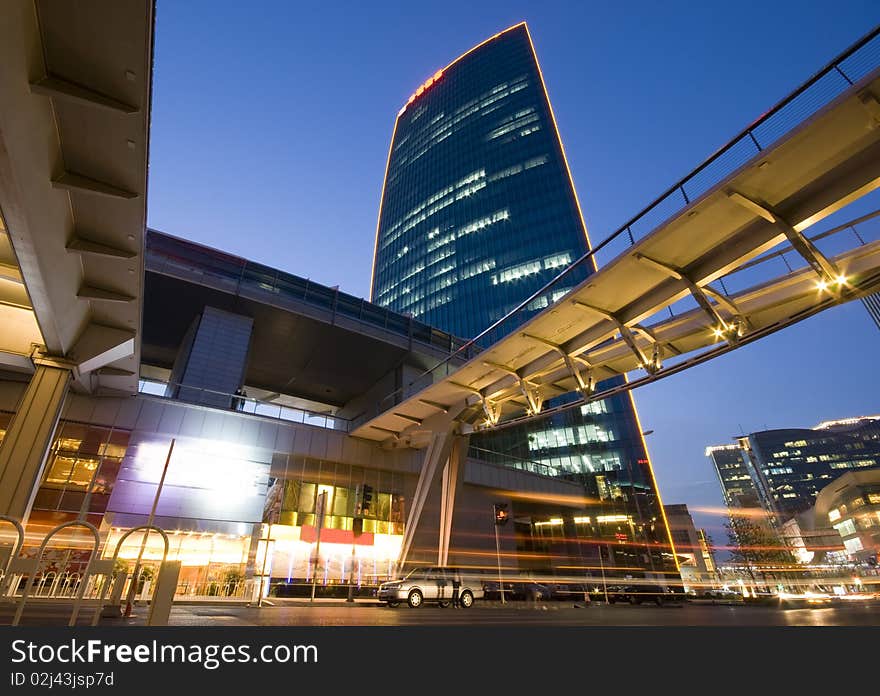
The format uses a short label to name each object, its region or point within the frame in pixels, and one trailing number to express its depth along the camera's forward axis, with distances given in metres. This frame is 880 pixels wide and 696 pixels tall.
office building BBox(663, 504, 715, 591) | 72.38
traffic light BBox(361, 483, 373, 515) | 25.97
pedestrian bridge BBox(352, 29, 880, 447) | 8.68
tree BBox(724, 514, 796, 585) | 49.75
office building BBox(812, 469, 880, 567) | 73.12
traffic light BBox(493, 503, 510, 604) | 23.01
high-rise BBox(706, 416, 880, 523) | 135.12
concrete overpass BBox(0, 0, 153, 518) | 6.77
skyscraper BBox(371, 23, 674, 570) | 59.19
